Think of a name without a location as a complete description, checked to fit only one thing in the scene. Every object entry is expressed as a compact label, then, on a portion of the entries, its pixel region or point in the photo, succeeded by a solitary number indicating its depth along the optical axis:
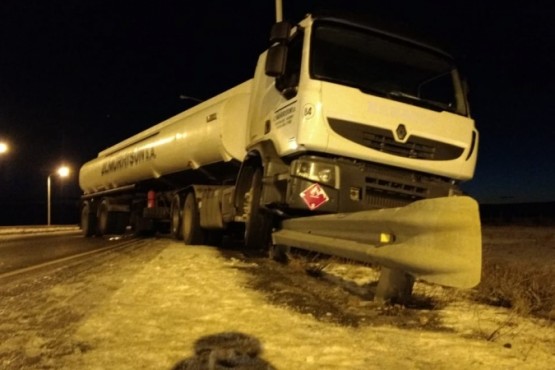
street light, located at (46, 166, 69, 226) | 40.24
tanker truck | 6.14
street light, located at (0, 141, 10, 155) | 30.54
